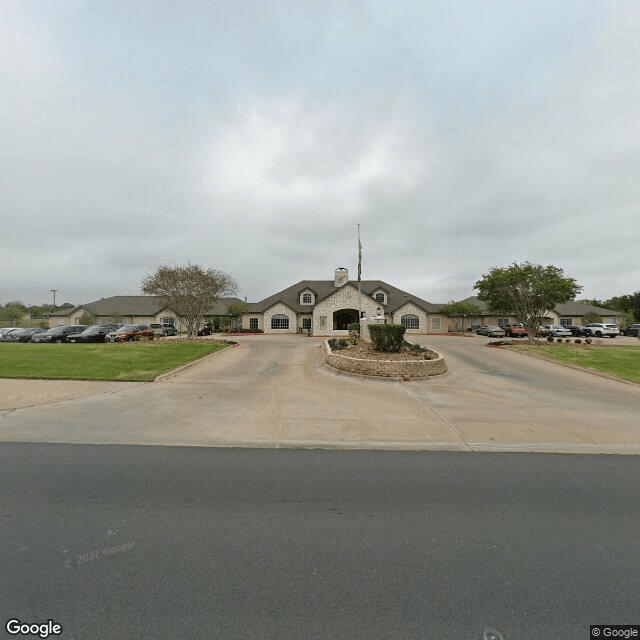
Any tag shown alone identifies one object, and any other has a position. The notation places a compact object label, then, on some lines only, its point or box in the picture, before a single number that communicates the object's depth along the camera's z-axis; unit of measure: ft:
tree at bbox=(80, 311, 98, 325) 160.66
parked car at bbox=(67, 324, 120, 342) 93.04
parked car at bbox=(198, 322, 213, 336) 131.34
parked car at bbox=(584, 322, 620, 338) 126.82
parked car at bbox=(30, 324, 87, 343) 95.66
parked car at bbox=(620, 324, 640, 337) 132.81
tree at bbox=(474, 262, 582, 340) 86.28
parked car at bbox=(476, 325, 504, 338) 118.11
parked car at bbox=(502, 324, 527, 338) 121.80
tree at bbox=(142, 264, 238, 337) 87.30
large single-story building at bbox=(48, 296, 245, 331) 159.43
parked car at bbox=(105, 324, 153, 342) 93.45
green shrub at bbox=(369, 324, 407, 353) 53.21
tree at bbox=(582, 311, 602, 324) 163.02
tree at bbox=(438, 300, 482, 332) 138.92
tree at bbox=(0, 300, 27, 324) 229.25
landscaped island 43.45
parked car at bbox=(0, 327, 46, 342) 100.12
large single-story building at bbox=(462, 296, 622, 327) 156.35
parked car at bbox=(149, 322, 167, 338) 112.88
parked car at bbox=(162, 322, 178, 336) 127.13
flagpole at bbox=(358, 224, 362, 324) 76.20
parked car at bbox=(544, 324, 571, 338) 124.30
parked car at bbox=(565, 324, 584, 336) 131.10
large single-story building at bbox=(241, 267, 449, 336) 128.36
